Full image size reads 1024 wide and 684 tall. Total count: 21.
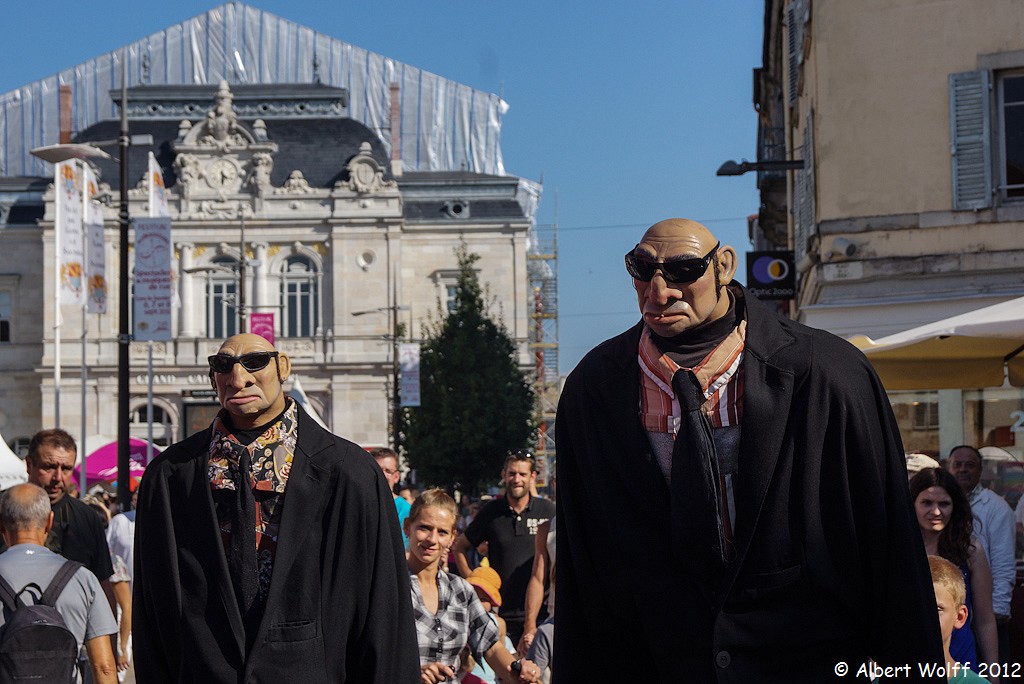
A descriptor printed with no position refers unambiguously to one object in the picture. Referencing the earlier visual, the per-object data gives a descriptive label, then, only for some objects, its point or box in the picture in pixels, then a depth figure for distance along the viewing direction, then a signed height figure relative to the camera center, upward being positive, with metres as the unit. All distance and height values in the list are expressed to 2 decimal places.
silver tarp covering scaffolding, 78.94 +14.52
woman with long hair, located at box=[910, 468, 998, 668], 6.88 -0.82
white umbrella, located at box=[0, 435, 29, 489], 14.81 -1.11
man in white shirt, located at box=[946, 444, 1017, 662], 7.69 -1.01
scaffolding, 73.81 +1.25
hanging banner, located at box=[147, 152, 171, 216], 25.67 +2.70
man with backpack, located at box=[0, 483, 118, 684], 5.91 -1.02
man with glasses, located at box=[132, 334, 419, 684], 4.96 -0.67
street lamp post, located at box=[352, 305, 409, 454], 51.72 -1.76
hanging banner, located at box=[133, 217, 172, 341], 22.30 +1.02
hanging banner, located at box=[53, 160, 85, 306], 22.86 +1.82
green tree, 49.25 -1.64
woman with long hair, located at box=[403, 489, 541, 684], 6.19 -1.10
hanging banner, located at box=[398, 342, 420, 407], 46.59 -0.76
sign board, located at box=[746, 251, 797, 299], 21.25 +1.08
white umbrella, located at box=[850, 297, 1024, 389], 9.08 -0.03
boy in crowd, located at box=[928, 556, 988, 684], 5.44 -0.91
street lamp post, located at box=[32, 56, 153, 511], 19.27 +0.20
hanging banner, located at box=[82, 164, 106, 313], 23.23 +1.48
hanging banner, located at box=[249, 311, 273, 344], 39.38 +0.83
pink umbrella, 35.44 -2.54
